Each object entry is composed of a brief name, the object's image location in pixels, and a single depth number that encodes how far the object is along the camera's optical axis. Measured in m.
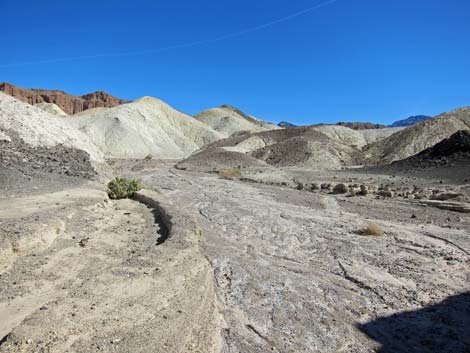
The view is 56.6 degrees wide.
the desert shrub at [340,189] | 22.45
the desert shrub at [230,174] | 30.90
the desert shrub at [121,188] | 16.50
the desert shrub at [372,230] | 11.73
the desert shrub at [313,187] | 24.18
